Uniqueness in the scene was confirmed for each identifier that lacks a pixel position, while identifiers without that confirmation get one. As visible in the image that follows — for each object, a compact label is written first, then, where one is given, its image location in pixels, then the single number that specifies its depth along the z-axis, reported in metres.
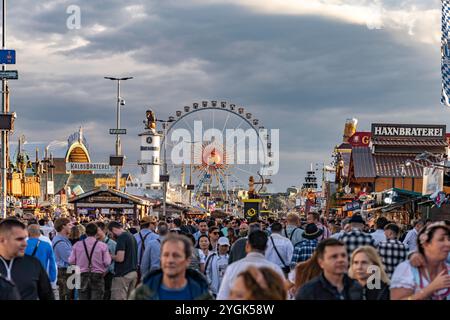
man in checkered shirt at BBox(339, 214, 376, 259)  10.49
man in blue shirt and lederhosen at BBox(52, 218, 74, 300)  15.66
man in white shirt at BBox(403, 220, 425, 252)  16.59
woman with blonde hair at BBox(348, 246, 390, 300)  8.55
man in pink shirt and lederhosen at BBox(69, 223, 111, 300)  14.75
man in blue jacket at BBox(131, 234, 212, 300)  7.03
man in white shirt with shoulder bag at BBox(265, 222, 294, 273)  13.72
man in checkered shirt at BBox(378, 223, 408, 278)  11.14
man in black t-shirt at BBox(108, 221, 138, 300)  15.11
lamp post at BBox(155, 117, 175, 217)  58.67
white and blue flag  29.23
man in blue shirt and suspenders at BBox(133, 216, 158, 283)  16.11
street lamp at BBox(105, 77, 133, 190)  55.92
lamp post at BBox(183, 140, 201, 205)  85.01
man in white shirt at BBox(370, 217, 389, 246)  15.11
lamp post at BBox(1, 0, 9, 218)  30.16
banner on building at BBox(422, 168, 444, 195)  26.52
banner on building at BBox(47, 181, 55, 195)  68.79
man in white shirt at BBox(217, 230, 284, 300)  8.32
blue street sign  28.73
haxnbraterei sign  61.78
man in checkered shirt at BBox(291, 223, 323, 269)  12.46
